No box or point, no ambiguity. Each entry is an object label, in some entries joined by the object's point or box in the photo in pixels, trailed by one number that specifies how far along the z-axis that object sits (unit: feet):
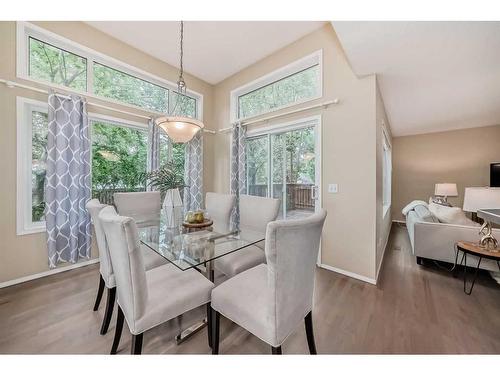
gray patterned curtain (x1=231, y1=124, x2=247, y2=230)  11.48
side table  6.46
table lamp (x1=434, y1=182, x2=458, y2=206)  14.30
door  9.49
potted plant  7.20
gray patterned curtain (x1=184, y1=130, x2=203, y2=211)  12.12
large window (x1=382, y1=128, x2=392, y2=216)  14.29
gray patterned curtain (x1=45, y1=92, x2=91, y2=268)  7.49
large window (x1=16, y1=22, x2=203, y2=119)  7.41
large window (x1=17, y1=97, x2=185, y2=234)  7.32
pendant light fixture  5.92
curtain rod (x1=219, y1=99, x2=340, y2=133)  8.38
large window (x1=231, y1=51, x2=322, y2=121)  9.25
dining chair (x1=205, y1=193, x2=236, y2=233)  8.00
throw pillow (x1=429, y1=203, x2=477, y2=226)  8.65
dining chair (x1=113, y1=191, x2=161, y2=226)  7.79
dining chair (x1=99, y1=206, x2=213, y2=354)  3.34
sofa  7.83
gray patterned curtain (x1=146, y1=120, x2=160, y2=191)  10.25
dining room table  4.58
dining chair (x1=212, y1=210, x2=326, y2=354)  3.11
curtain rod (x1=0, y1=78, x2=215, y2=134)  6.82
